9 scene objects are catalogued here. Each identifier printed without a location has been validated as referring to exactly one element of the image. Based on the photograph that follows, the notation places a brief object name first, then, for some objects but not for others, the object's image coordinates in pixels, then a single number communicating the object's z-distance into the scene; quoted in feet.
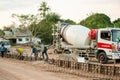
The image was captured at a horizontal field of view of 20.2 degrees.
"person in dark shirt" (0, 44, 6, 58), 125.21
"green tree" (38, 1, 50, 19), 292.40
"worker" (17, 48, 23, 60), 112.29
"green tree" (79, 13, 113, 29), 188.54
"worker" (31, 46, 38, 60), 101.86
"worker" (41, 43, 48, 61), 97.40
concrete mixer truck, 80.02
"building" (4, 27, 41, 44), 279.92
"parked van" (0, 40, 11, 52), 150.72
